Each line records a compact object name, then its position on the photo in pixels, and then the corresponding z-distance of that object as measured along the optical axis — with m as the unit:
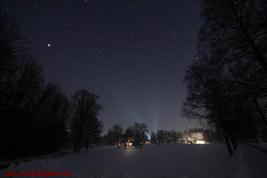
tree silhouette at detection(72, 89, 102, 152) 36.34
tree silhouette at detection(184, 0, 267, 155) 6.45
